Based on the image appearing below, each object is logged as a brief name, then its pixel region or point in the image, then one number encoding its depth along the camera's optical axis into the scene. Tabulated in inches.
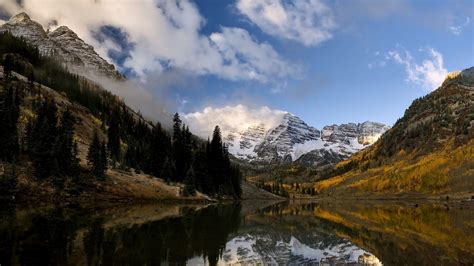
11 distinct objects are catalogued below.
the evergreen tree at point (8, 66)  5856.3
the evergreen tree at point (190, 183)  4742.6
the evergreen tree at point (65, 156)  3604.8
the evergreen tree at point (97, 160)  3892.7
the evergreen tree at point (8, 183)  2869.1
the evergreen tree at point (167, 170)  5142.7
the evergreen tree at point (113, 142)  5619.6
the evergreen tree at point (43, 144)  3435.0
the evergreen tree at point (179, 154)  5447.3
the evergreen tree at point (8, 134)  3366.1
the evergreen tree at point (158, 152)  5265.8
